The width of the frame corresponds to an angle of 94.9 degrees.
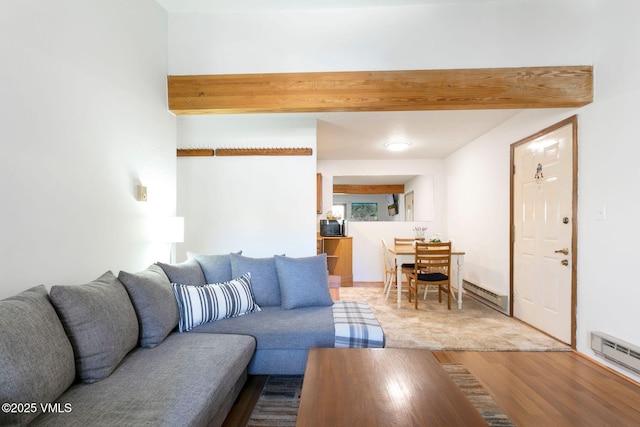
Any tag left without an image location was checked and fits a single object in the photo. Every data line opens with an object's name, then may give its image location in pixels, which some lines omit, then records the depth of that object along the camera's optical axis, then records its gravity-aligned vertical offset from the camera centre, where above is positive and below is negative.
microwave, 5.43 -0.27
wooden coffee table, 1.13 -0.80
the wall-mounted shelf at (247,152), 3.54 +0.73
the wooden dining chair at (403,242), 5.13 -0.51
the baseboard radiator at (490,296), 3.68 -1.12
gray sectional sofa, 1.08 -0.71
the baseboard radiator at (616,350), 2.11 -1.05
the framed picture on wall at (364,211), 6.62 +0.04
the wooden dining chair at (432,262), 3.87 -0.66
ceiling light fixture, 4.55 +1.07
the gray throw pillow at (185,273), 2.20 -0.47
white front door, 2.76 -0.18
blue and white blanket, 2.04 -0.84
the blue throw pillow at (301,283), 2.51 -0.61
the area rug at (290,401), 1.73 -1.23
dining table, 3.99 -0.65
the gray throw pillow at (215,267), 2.54 -0.48
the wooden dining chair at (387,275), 4.59 -1.03
